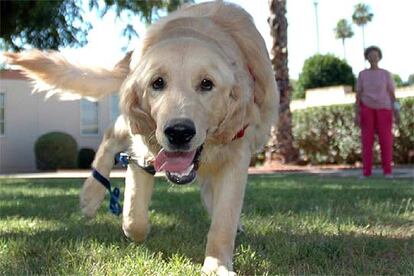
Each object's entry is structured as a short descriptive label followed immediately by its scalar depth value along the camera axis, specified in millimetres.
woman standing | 9680
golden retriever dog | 3064
